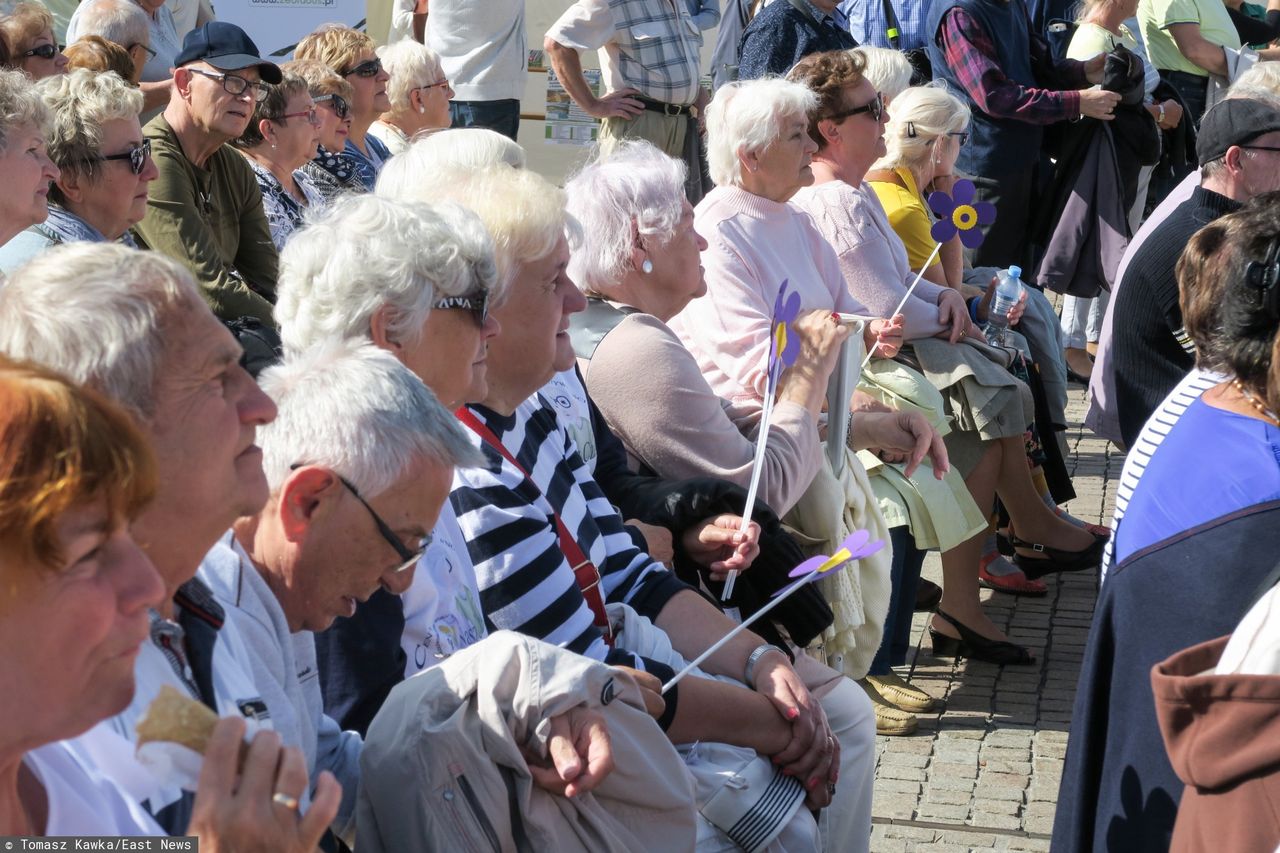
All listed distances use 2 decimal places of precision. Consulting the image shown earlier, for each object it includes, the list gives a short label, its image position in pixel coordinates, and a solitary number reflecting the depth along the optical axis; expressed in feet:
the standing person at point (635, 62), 24.86
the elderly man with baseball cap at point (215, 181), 15.34
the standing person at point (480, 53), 26.21
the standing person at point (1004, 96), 23.73
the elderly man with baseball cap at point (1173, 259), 14.17
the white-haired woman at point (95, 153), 13.24
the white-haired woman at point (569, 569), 8.48
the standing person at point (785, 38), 23.20
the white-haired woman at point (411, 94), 21.36
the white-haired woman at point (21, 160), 11.36
